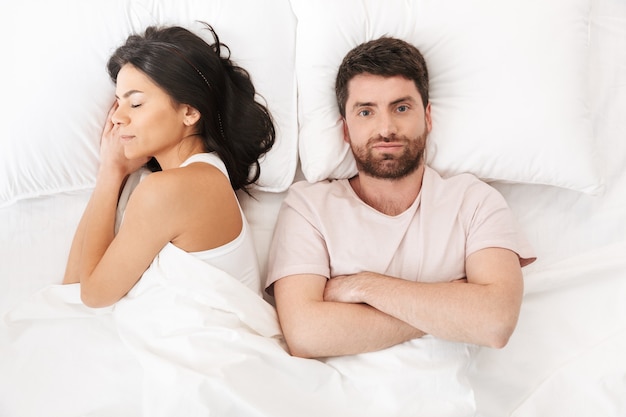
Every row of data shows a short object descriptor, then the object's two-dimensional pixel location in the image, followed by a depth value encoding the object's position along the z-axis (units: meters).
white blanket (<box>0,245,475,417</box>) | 1.61
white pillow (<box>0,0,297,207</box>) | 1.82
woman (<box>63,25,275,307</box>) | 1.62
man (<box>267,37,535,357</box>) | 1.68
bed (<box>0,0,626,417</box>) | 1.68
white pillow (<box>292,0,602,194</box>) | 1.94
